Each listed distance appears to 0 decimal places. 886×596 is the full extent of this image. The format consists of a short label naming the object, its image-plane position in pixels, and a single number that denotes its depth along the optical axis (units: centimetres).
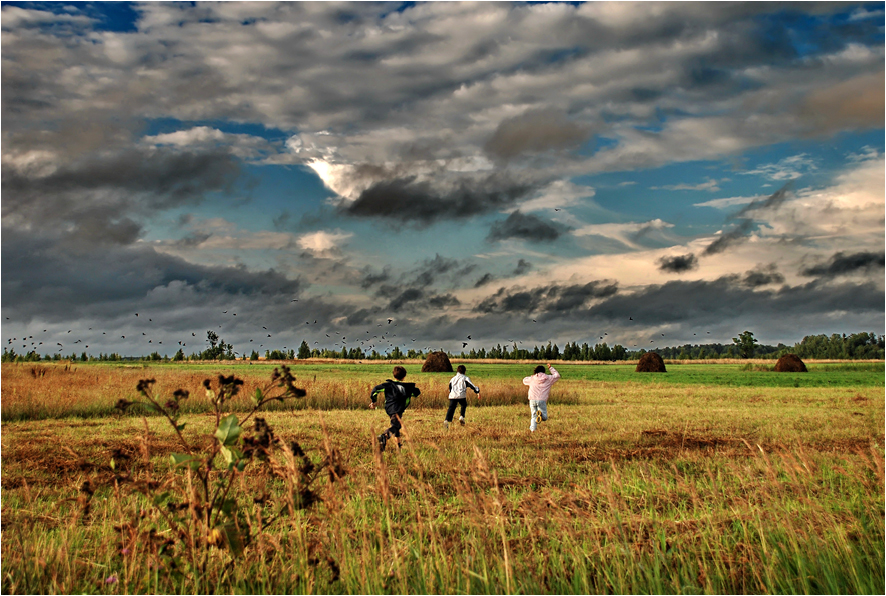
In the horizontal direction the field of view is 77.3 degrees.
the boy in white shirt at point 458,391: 1786
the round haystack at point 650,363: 7162
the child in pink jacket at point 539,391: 1653
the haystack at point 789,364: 6831
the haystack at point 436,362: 7100
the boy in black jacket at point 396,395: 1216
